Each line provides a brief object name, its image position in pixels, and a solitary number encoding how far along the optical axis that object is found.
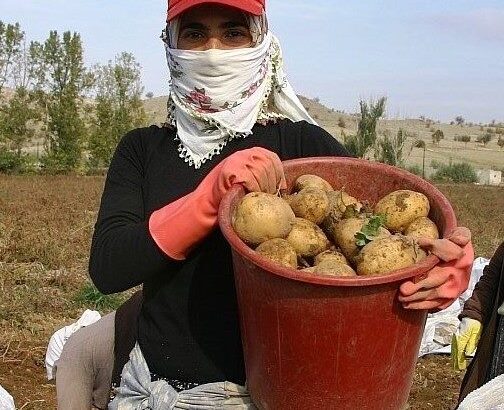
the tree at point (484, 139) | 53.97
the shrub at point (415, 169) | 30.50
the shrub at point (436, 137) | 50.50
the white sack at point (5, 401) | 3.13
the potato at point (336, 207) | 1.55
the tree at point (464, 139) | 54.91
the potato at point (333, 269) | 1.32
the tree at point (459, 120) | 73.62
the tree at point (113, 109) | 28.59
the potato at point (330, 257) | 1.41
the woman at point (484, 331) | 2.62
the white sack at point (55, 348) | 3.65
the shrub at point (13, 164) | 25.50
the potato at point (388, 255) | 1.32
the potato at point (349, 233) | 1.47
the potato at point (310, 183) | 1.58
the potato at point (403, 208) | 1.51
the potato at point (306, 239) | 1.46
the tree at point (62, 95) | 27.22
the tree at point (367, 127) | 22.62
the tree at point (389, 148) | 22.84
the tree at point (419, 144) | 43.51
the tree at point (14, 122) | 27.45
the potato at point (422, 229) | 1.44
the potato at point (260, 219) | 1.41
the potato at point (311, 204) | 1.52
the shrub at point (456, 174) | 31.30
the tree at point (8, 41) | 31.27
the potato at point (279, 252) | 1.37
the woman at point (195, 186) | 1.54
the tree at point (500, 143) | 52.41
